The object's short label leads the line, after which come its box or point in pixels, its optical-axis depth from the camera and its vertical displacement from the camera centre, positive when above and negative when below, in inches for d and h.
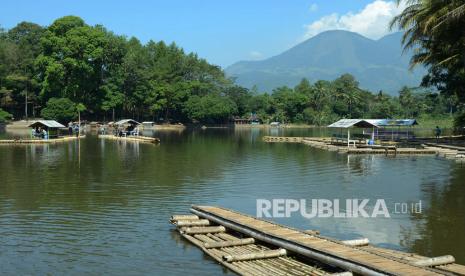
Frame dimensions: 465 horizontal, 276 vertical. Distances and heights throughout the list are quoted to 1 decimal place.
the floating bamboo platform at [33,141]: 1940.2 -70.4
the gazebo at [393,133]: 2261.8 -39.7
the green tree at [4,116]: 3128.9 +36.5
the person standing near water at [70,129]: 2798.5 -35.5
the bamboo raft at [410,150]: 1555.1 -81.2
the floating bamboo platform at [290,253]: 434.0 -119.7
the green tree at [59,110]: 3191.4 +74.2
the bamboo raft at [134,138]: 2144.2 -67.1
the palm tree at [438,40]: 1565.0 +280.1
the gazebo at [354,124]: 1897.1 -0.2
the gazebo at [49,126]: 2159.1 -15.4
